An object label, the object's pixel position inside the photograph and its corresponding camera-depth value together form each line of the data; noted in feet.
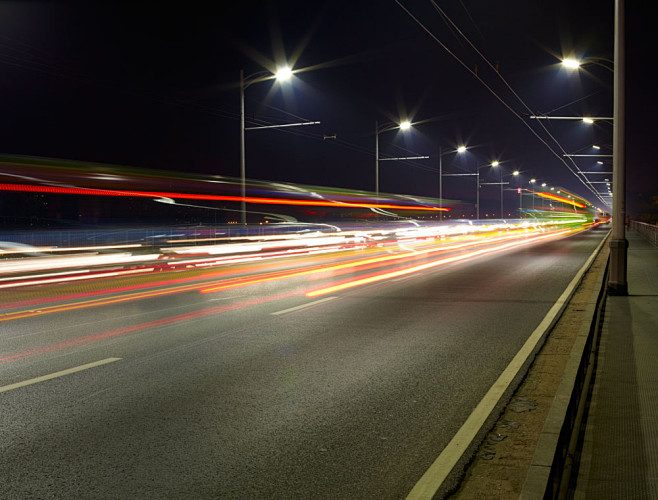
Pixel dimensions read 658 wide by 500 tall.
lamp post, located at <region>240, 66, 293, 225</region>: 76.38
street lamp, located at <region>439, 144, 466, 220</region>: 159.58
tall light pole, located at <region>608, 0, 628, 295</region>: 37.19
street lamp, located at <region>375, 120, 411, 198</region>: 119.24
